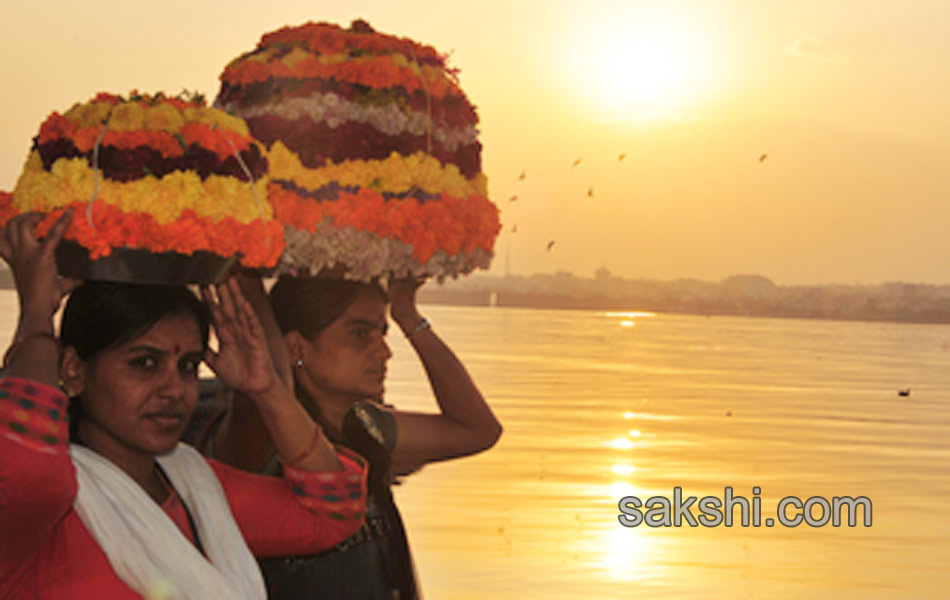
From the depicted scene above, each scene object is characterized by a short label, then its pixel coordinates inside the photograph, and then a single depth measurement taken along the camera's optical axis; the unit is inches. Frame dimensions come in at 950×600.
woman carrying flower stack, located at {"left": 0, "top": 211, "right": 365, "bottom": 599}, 97.1
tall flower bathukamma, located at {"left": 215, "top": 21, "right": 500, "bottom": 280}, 142.5
